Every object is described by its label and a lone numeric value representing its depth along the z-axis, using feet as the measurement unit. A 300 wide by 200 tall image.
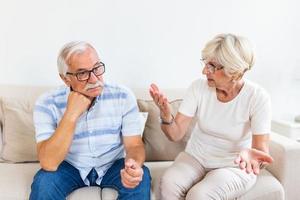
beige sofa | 5.97
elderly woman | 5.85
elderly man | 5.62
